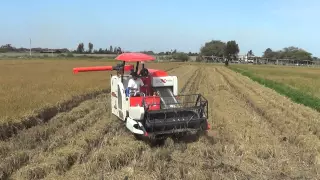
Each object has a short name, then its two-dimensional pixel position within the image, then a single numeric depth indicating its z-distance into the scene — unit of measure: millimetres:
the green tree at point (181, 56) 111250
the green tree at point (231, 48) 109500
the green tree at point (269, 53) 170100
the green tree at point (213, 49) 132838
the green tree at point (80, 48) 144750
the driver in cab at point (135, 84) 9989
